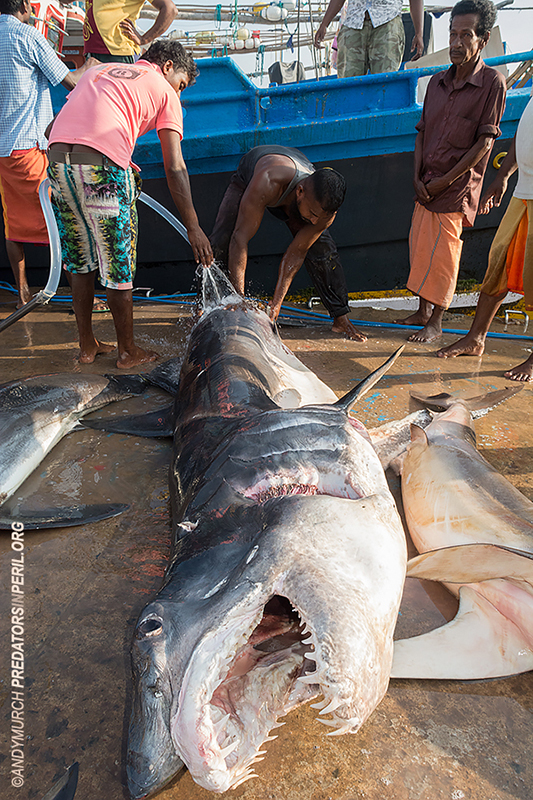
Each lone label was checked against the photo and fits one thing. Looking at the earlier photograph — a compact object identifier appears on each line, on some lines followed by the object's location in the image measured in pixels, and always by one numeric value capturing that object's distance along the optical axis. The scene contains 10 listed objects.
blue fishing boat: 5.46
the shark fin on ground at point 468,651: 1.62
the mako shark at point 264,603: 1.10
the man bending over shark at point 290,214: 4.23
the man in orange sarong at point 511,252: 3.91
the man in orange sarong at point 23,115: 4.56
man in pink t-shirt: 3.53
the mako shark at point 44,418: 2.40
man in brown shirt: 4.23
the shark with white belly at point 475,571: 1.64
